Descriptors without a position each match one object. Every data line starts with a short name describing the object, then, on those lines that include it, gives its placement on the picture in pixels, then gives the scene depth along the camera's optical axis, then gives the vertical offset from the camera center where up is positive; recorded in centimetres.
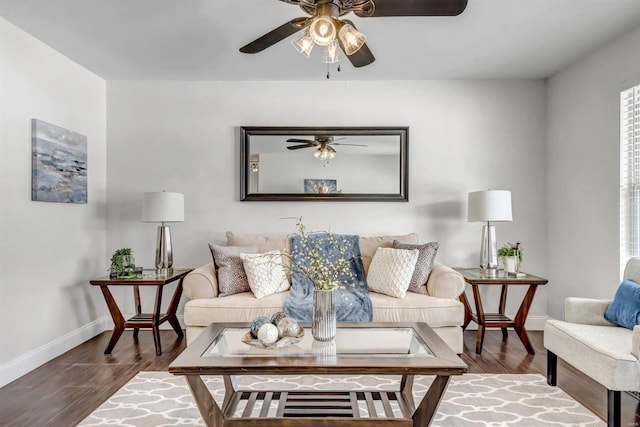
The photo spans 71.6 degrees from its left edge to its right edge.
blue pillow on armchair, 261 -55
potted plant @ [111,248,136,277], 380 -44
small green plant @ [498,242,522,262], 403 -34
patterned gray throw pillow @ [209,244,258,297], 373 -48
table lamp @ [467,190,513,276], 396 +1
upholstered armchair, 219 -72
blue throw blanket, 340 -64
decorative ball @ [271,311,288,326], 233 -55
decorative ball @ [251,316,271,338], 230 -57
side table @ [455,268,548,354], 371 -77
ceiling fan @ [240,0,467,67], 217 +102
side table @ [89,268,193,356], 367 -77
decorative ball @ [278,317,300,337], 231 -59
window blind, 332 +32
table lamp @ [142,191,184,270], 399 +0
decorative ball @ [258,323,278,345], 222 -60
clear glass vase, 235 -54
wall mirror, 450 +51
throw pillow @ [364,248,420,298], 365 -48
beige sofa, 344 -72
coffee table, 197 -68
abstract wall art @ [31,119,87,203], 340 +41
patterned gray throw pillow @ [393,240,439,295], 380 -47
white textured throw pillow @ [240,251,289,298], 365 -50
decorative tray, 223 -65
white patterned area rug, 246 -114
